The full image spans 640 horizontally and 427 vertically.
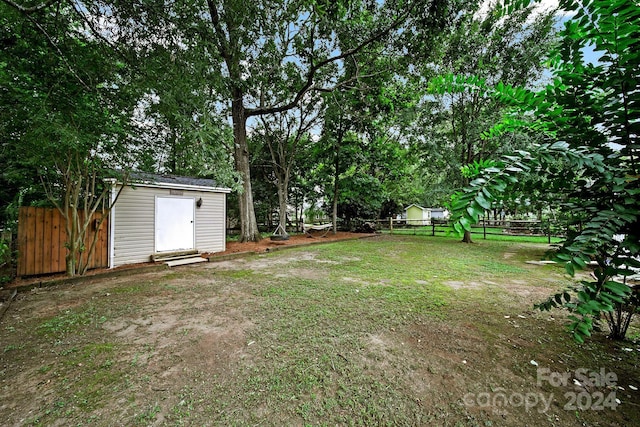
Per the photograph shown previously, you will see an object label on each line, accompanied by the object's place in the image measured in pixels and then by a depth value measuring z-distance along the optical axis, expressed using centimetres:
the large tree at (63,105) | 350
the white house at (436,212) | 3273
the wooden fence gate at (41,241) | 464
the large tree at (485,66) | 831
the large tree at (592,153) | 113
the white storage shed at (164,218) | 595
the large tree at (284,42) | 566
